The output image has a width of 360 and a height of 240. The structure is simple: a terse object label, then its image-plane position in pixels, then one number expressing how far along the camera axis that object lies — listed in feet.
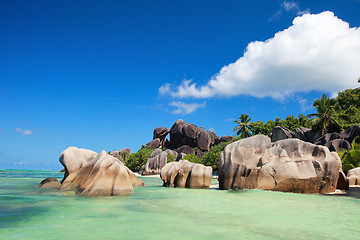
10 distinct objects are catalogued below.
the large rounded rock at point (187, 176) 53.47
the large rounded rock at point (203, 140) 188.14
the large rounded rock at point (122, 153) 174.19
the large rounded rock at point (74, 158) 44.80
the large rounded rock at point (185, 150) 182.97
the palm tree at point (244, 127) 162.91
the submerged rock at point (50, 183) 51.88
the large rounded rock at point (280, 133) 125.49
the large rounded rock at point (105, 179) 34.82
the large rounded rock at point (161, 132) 205.98
